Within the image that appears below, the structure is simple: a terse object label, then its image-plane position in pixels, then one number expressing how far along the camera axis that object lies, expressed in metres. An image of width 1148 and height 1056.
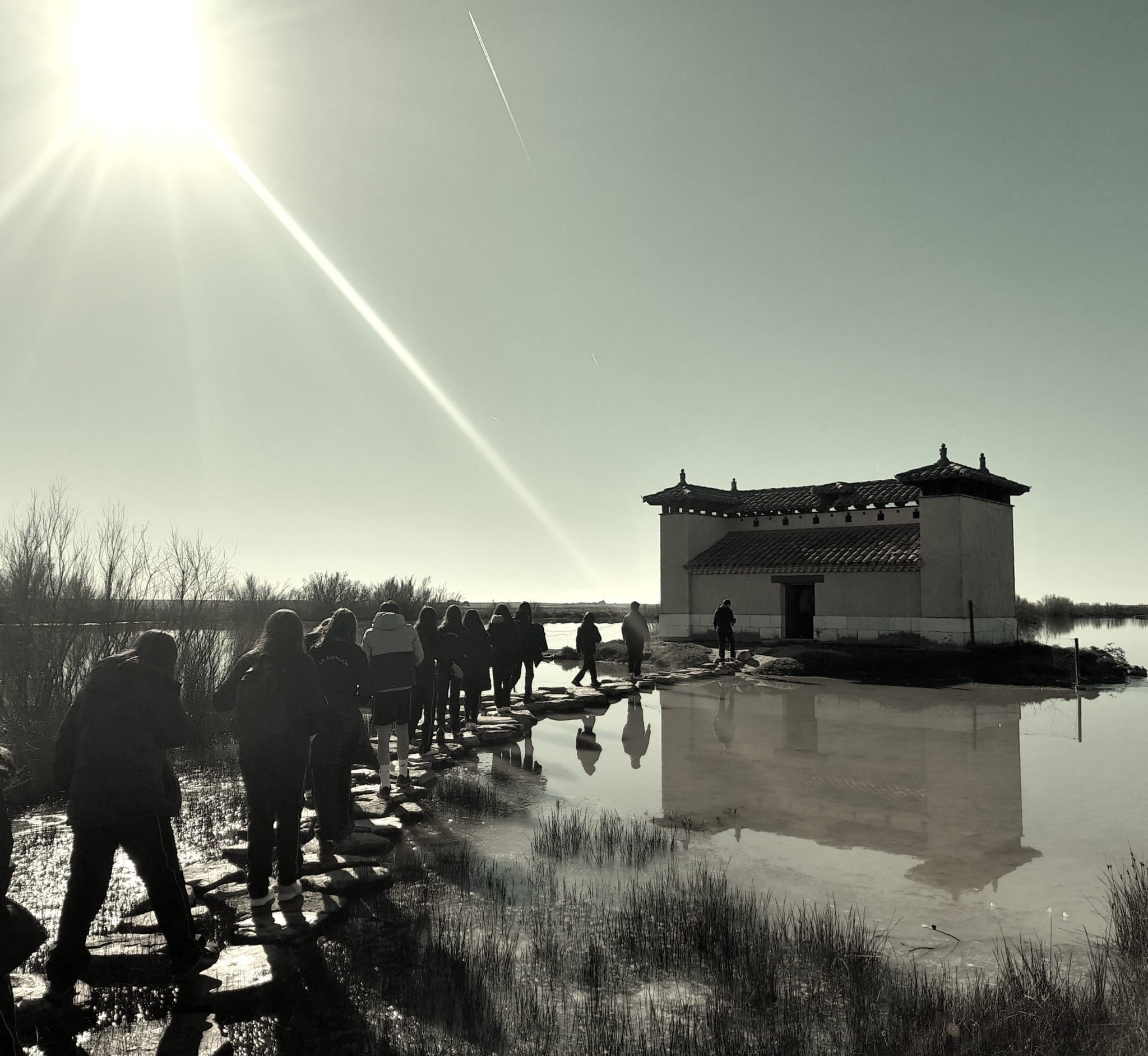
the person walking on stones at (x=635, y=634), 18.69
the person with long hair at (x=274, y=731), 5.45
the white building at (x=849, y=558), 23.08
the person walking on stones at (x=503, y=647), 13.89
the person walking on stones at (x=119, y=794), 4.39
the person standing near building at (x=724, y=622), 21.95
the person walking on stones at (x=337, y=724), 6.66
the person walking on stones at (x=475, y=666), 12.47
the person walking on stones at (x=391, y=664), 8.45
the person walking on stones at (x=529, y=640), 14.77
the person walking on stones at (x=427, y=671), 10.43
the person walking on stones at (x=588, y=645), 18.25
